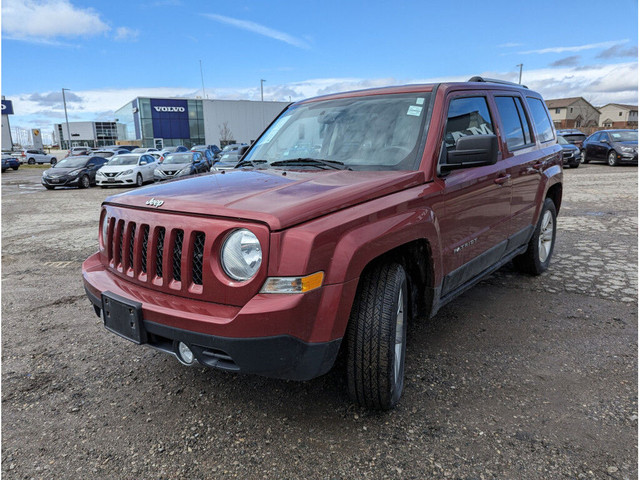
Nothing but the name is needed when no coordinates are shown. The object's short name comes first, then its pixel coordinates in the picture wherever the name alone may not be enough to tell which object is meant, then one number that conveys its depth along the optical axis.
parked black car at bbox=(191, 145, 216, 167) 21.14
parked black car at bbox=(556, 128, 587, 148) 24.10
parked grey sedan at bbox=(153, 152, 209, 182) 18.98
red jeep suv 2.11
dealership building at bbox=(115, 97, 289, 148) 62.94
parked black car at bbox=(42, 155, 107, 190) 18.66
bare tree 65.03
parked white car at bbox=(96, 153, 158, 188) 18.61
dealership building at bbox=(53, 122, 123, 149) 85.06
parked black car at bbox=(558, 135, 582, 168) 19.22
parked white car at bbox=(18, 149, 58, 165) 43.94
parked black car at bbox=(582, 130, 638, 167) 19.12
